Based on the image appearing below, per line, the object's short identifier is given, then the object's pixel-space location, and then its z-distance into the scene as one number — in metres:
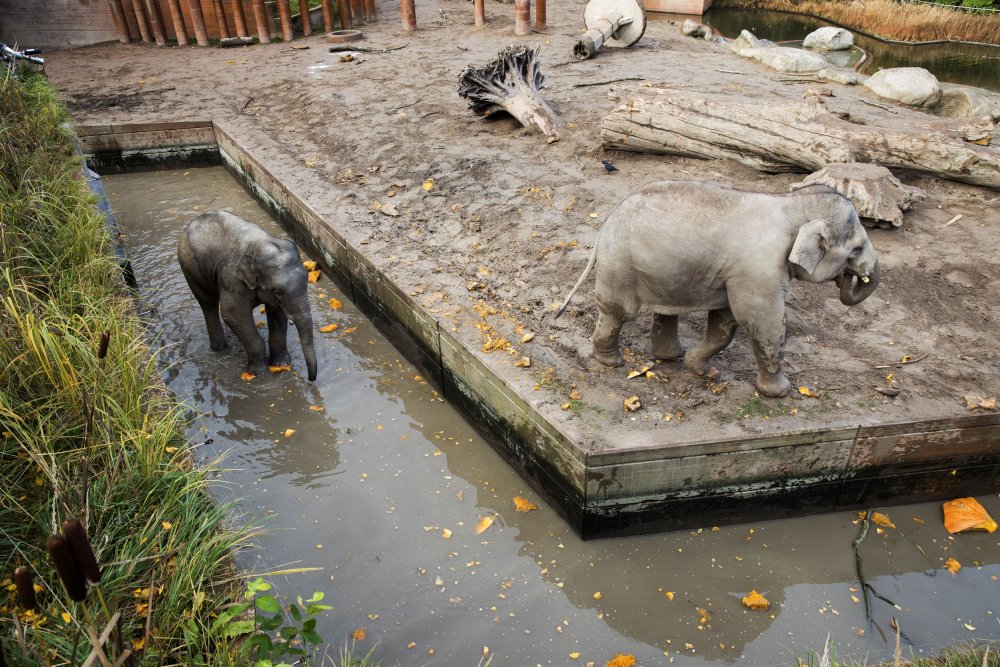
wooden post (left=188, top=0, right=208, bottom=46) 13.82
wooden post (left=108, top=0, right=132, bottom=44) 14.07
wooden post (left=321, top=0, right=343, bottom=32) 15.00
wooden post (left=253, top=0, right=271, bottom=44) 14.36
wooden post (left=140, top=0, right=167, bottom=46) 14.02
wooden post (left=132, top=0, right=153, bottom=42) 14.05
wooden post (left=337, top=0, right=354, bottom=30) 14.98
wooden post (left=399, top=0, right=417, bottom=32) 14.66
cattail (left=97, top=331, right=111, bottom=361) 2.03
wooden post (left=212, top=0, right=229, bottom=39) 14.27
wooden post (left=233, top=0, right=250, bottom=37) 14.24
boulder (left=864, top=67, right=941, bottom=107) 9.83
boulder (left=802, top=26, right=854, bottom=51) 15.83
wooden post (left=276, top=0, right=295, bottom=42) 14.20
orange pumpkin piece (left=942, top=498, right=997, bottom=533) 4.43
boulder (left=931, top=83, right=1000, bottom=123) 10.02
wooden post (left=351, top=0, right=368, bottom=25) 15.77
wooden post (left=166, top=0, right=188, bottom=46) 13.95
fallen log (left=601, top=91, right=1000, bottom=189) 6.51
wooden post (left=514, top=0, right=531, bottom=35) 13.85
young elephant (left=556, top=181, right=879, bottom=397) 3.97
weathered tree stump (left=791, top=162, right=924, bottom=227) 6.10
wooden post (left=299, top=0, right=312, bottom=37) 14.84
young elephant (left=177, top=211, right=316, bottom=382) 5.25
